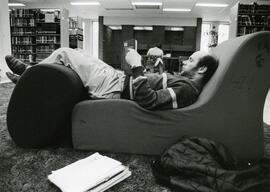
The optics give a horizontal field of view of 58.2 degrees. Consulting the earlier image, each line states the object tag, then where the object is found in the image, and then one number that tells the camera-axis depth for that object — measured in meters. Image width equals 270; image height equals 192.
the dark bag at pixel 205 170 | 1.09
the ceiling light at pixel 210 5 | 8.53
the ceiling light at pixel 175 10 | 9.49
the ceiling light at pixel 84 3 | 8.89
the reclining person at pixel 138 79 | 1.48
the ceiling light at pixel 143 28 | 11.80
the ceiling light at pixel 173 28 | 11.74
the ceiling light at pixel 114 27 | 12.21
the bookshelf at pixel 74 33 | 8.46
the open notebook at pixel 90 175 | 1.09
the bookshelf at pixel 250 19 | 6.24
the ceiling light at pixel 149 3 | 8.60
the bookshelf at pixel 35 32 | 7.33
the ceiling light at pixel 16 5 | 9.49
